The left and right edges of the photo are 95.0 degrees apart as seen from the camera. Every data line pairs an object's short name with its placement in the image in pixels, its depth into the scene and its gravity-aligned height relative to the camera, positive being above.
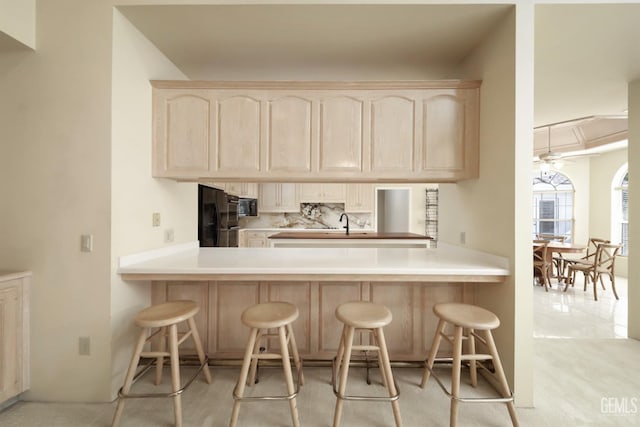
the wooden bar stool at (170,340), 1.63 -0.73
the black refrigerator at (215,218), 3.32 -0.07
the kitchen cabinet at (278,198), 6.51 +0.33
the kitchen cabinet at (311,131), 2.27 +0.64
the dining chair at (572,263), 4.57 -0.78
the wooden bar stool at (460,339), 1.60 -0.71
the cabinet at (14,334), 1.73 -0.75
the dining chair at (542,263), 4.56 -0.79
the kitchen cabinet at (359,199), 6.47 +0.31
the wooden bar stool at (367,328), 1.58 -0.70
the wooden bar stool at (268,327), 1.58 -0.66
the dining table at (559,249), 4.49 -0.54
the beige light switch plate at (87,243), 1.86 -0.20
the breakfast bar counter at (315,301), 2.29 -0.70
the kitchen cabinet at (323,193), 6.43 +0.44
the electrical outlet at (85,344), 1.88 -0.85
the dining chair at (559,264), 5.00 -0.88
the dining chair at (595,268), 4.25 -0.81
